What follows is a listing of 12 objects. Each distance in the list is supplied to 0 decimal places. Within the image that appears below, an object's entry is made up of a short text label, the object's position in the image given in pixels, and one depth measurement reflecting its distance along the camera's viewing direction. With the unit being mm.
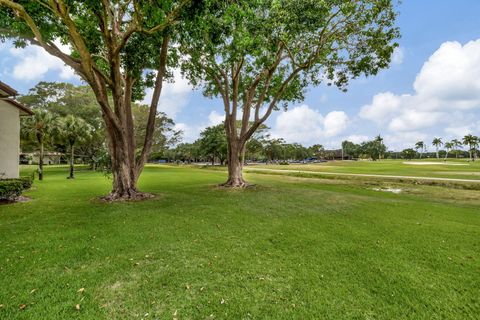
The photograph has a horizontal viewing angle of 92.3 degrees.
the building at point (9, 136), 15016
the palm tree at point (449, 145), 113356
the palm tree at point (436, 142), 114125
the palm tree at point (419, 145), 131125
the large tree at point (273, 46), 9391
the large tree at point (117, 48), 7652
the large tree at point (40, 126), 20781
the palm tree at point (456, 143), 108800
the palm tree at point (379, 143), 116875
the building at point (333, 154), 132750
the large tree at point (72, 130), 22531
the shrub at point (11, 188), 10070
